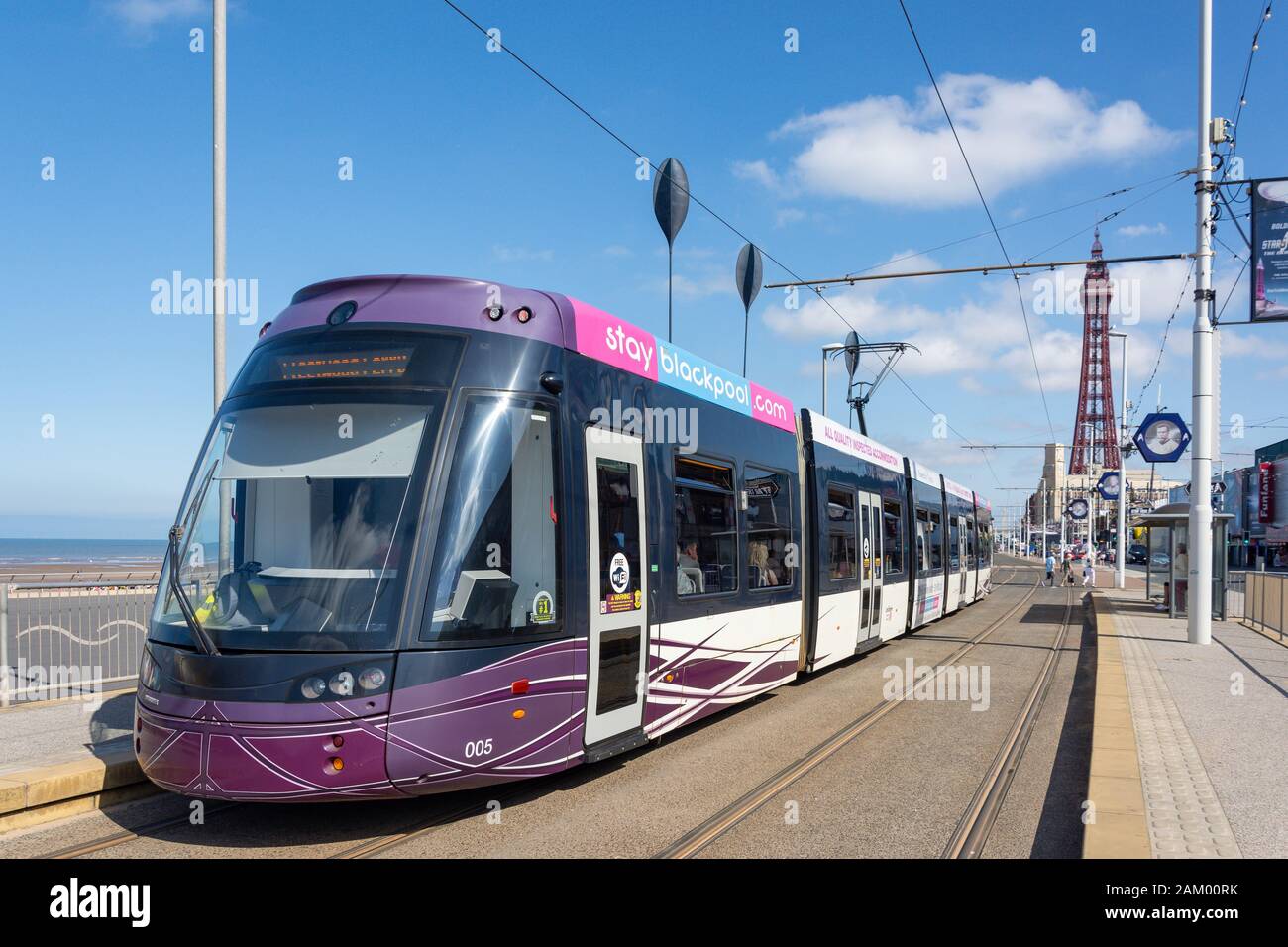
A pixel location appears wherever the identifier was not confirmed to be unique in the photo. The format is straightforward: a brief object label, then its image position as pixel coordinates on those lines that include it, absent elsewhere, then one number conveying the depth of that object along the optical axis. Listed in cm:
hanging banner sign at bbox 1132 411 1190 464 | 1897
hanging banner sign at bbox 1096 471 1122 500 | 3244
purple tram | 552
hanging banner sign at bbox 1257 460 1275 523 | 7144
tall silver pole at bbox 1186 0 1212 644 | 1703
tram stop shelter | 2197
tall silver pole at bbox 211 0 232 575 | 981
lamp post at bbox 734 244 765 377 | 1838
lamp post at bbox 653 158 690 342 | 1609
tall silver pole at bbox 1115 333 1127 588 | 3832
